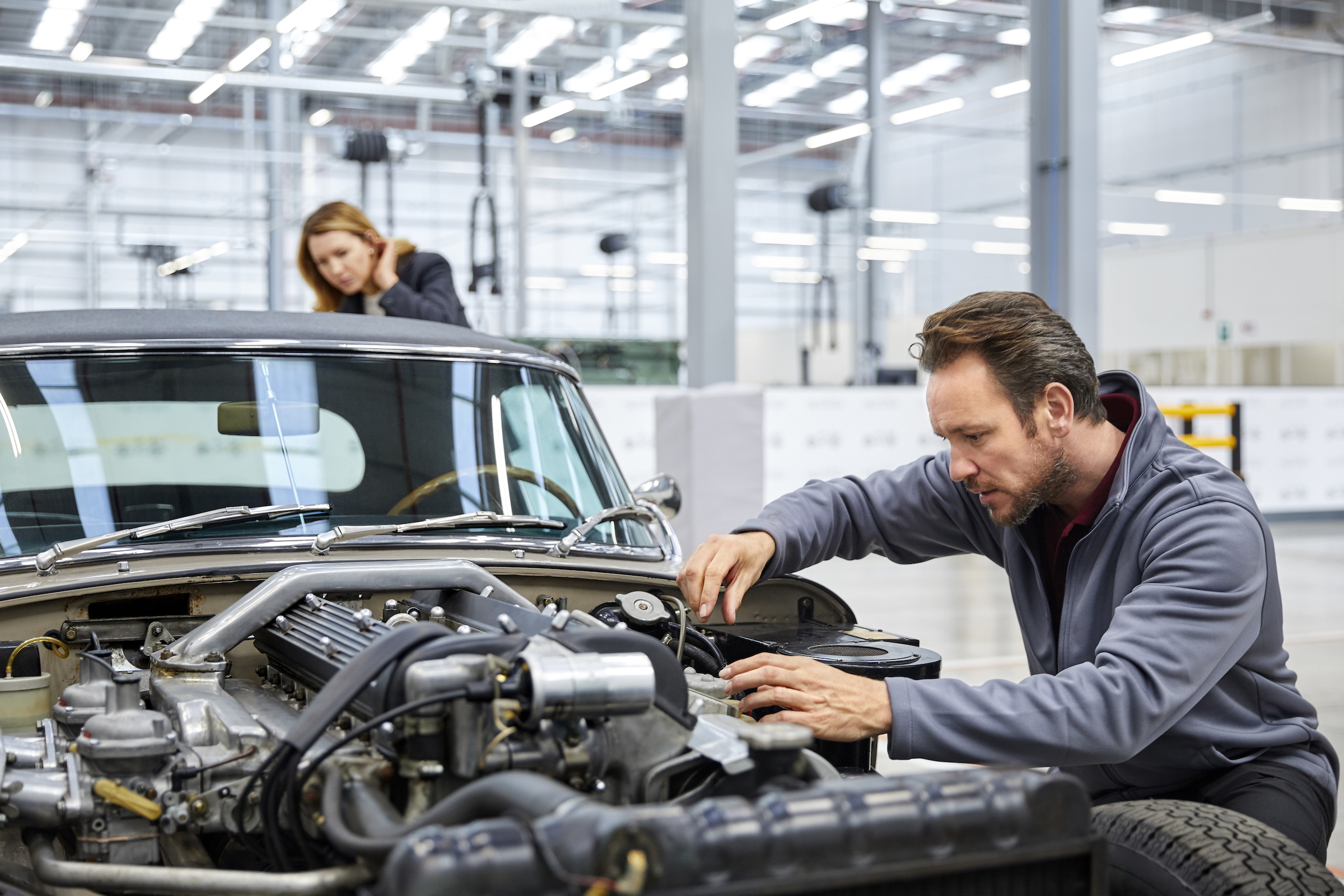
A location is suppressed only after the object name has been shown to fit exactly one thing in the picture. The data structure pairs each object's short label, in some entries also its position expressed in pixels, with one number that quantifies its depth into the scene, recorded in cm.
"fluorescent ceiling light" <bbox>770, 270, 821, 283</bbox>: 2526
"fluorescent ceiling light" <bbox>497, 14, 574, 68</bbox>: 1664
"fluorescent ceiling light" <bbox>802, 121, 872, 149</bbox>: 1568
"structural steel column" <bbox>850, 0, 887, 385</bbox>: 1723
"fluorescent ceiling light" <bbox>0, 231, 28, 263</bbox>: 2137
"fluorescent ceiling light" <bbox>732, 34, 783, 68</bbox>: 2123
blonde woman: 463
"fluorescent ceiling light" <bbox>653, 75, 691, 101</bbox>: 2238
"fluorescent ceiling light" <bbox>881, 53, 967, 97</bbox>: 2414
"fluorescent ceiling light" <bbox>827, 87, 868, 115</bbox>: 2422
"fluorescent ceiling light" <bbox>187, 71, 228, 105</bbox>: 1084
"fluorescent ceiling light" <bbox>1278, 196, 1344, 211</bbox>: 2031
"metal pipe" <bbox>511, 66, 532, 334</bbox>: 1284
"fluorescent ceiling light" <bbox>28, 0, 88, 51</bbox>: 1747
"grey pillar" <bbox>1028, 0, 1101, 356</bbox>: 726
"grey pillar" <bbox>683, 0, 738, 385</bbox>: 771
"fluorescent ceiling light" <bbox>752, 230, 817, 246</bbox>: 2236
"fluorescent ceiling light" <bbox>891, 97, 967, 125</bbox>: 1480
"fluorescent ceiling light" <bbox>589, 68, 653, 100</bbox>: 1382
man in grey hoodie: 197
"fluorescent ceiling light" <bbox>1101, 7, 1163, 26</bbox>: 2023
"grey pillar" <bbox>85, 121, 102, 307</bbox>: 1820
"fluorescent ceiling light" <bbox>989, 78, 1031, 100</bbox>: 1512
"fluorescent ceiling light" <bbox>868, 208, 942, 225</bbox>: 1905
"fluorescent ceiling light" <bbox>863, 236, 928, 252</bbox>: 2380
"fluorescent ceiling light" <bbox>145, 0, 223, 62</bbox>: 1662
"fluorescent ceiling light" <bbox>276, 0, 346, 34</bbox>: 1106
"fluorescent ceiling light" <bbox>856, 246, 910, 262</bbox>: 1865
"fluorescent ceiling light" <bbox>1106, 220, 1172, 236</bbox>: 2320
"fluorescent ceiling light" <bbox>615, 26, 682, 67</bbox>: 2006
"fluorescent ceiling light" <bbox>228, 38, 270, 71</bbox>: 1270
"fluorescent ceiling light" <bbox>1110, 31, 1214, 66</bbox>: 1436
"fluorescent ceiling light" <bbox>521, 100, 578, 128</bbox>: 1312
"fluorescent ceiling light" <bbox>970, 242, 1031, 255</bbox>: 2670
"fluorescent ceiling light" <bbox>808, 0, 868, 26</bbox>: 1649
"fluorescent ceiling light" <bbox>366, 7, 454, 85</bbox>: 1736
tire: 179
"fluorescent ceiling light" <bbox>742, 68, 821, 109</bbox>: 2369
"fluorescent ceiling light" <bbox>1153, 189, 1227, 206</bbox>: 1908
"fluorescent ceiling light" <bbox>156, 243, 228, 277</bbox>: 1823
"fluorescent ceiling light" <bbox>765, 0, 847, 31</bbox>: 1085
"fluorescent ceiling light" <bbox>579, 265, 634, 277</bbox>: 2804
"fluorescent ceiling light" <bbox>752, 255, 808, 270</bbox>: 2822
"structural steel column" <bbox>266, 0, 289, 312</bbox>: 1535
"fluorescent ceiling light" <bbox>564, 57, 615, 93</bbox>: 2162
